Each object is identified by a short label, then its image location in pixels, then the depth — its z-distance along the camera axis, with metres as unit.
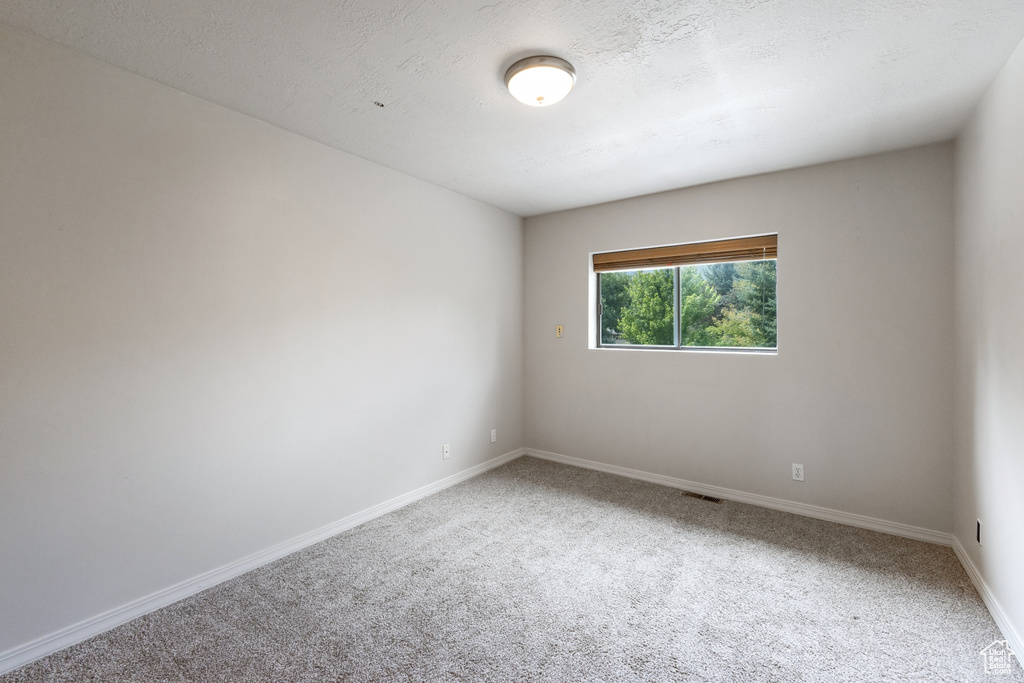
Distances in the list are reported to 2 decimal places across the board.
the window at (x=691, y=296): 3.44
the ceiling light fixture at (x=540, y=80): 1.95
